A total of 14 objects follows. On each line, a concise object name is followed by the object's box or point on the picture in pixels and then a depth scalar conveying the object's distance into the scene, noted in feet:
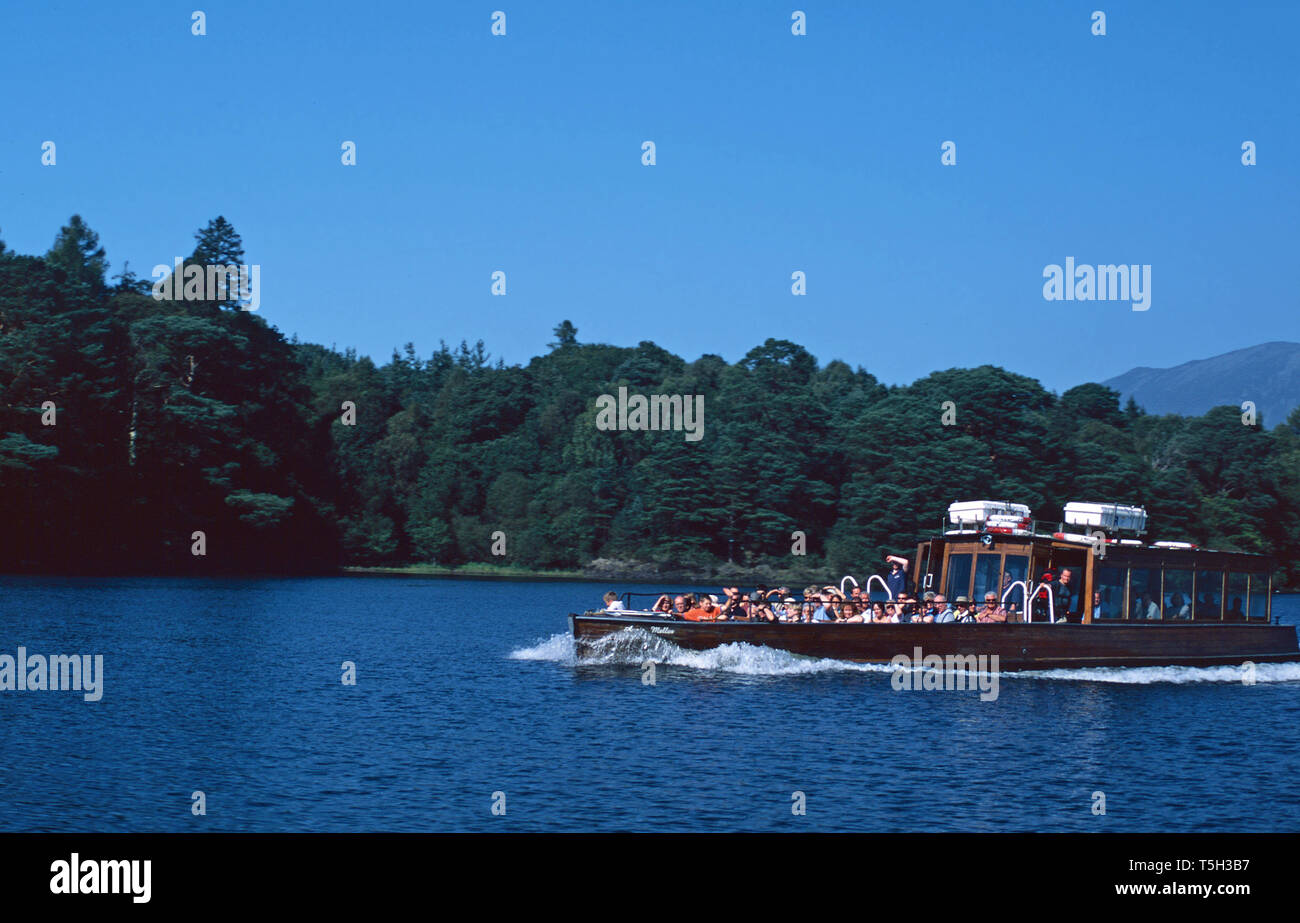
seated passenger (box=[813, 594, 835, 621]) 116.37
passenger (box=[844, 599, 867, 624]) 116.16
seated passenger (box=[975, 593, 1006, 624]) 116.06
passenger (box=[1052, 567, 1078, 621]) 118.78
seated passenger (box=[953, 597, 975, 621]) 115.55
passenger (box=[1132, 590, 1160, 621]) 122.42
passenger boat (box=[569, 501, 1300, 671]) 114.42
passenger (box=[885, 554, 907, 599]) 121.70
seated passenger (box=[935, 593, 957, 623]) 115.65
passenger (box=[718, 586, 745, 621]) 116.70
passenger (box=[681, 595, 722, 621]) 116.16
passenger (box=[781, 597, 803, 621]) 116.67
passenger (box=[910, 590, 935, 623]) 116.37
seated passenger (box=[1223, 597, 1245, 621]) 129.39
